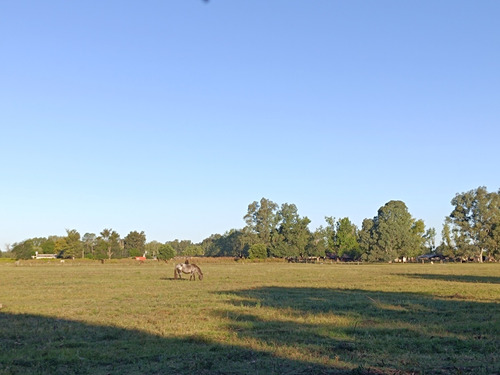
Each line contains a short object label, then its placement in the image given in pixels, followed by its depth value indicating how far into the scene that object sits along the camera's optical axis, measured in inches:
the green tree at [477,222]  4461.1
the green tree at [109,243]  5536.4
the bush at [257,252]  5068.9
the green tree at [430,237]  6344.0
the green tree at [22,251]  4953.3
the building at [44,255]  5765.8
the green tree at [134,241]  7194.9
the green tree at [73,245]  5378.9
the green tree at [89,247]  5393.7
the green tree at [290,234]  5226.4
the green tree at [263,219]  5526.6
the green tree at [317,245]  5246.1
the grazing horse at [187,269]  1577.3
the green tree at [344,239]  5388.8
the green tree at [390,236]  4579.2
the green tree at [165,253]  4827.8
